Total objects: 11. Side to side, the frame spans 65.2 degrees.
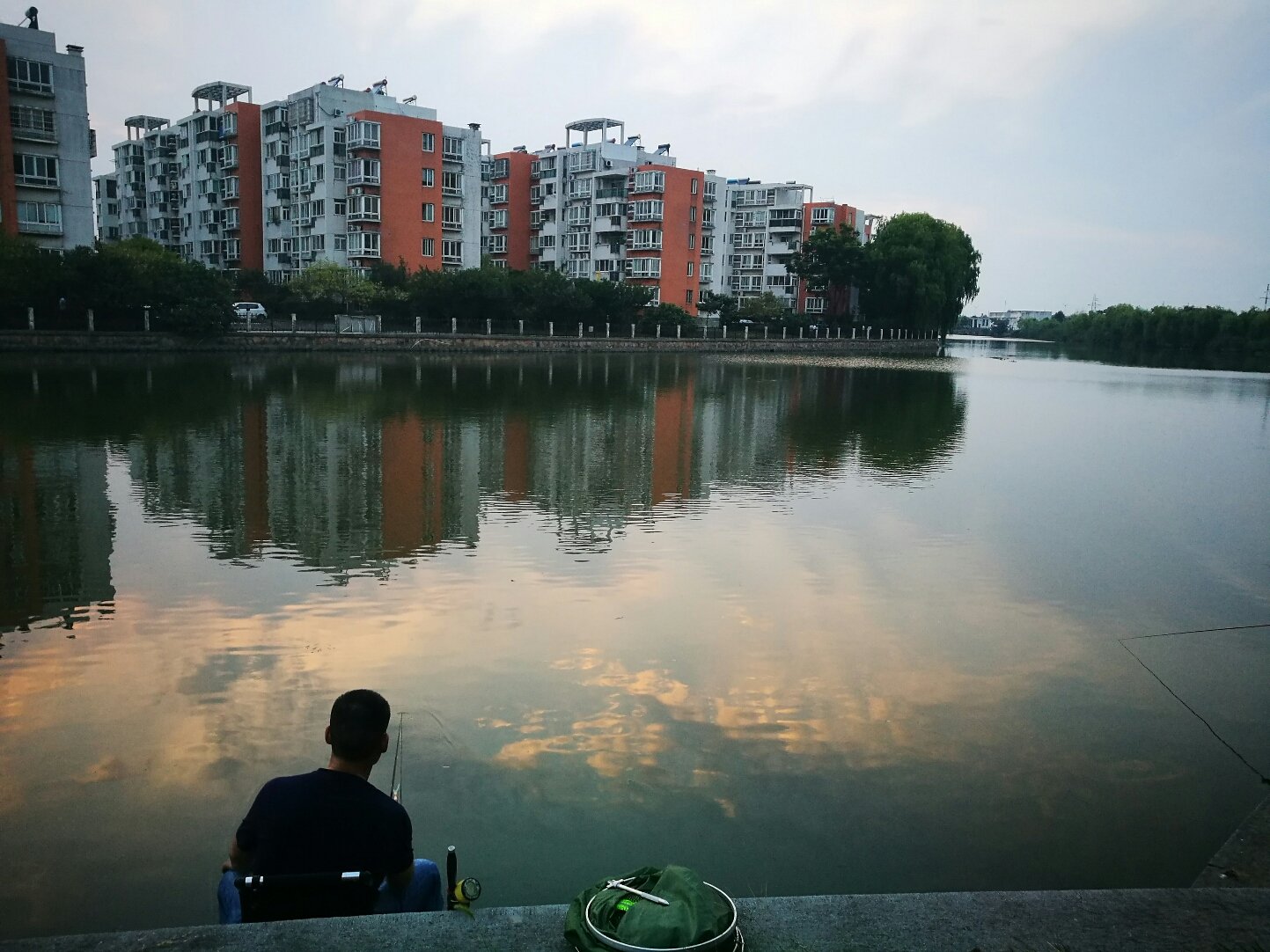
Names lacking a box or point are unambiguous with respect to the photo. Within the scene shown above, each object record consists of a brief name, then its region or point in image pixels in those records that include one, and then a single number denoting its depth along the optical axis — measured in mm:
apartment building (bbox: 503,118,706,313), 80375
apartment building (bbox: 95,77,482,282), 66938
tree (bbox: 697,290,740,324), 78750
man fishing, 3293
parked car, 54316
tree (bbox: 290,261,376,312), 55719
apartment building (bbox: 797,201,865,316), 100625
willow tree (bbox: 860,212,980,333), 82300
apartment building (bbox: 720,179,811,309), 100938
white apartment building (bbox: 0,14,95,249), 47250
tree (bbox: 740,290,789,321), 80688
